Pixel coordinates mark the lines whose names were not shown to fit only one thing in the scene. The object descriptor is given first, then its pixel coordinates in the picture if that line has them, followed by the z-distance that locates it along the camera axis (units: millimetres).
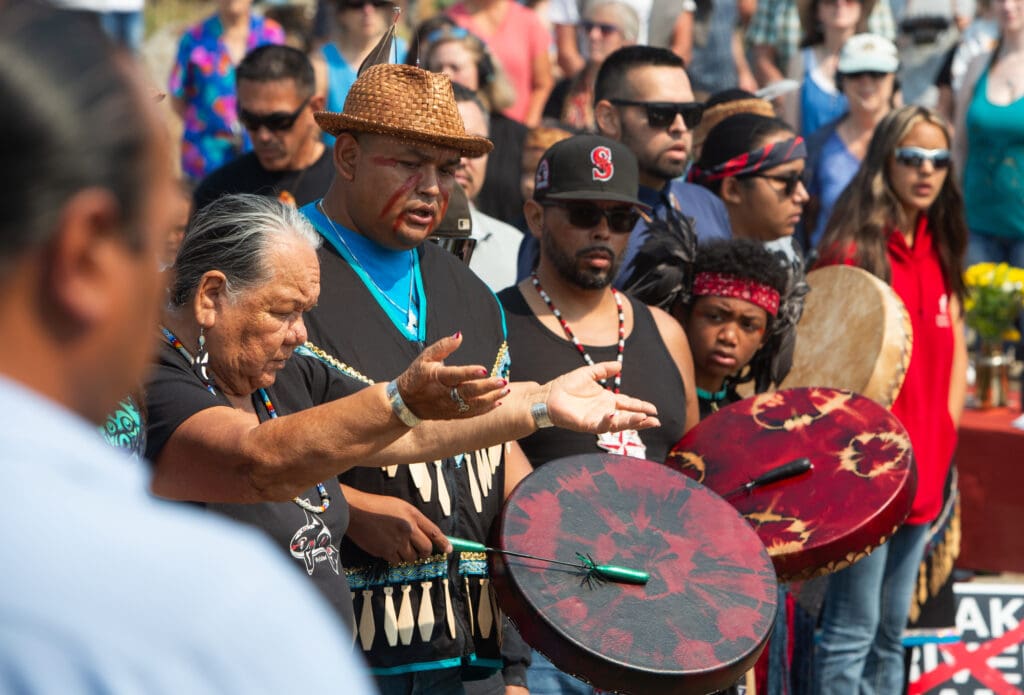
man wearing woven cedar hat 6328
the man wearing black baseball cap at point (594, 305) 7961
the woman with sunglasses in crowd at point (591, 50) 15641
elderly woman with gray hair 4824
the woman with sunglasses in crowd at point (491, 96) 12891
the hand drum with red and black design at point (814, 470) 7496
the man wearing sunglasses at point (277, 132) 11398
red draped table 12656
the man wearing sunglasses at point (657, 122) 10758
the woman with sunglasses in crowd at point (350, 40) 14000
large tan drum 9562
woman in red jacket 10383
